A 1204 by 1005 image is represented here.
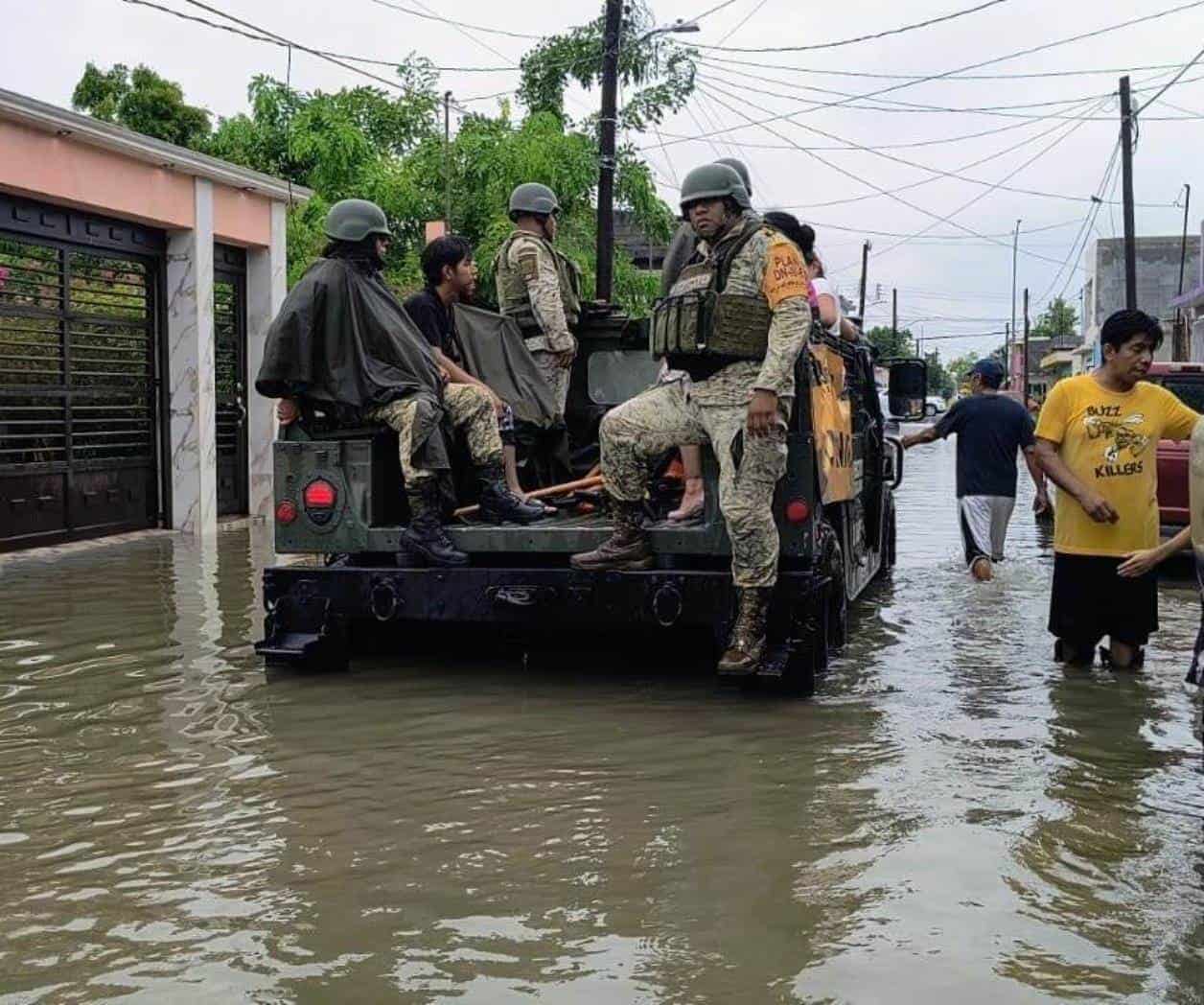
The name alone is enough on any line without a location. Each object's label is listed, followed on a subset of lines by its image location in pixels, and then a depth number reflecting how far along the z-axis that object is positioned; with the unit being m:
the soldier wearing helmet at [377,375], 6.88
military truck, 6.53
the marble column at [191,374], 15.23
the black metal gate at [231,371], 16.42
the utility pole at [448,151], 21.98
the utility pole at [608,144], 18.92
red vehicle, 11.12
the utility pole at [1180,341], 41.56
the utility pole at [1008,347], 115.29
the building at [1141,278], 59.51
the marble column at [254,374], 16.72
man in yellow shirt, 6.97
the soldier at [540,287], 8.14
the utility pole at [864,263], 72.19
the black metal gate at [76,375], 13.16
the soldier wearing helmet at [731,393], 6.30
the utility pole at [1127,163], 31.73
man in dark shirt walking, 10.43
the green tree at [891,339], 96.09
